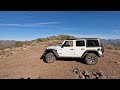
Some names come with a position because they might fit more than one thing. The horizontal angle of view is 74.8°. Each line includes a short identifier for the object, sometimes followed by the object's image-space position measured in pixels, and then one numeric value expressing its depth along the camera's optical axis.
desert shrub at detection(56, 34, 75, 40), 13.46
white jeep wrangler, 4.95
